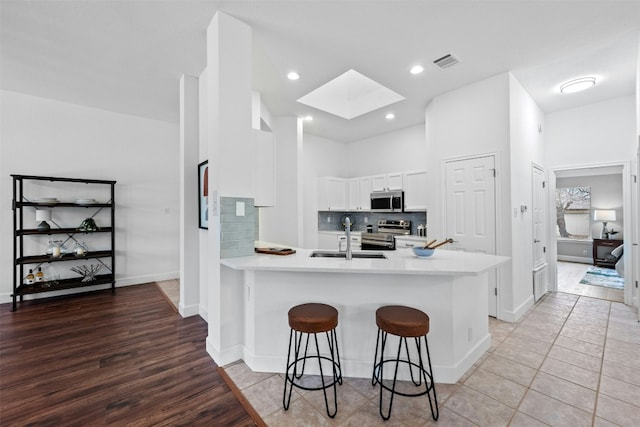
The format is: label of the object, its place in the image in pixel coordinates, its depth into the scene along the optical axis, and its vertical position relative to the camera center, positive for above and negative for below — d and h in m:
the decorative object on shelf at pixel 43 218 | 3.92 +0.00
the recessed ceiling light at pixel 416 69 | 3.19 +1.73
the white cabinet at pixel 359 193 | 5.76 +0.45
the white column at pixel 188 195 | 3.39 +0.27
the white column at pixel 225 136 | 2.32 +0.70
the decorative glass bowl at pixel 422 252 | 2.41 -0.34
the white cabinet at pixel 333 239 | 5.49 -0.50
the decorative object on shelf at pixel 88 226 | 4.18 -0.13
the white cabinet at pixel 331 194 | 5.80 +0.45
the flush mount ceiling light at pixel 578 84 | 3.47 +1.67
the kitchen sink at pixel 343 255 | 2.57 -0.39
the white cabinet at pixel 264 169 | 2.80 +0.49
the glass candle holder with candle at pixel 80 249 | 4.17 -0.50
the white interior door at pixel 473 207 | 3.42 +0.08
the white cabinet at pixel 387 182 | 5.14 +0.64
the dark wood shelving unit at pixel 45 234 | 3.75 -0.38
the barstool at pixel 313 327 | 1.82 -0.75
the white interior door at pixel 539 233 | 3.95 -0.32
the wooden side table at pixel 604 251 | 6.26 -0.92
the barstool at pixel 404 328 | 1.74 -0.74
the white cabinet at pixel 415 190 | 4.74 +0.42
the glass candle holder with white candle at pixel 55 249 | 4.02 -0.47
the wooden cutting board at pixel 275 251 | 2.62 -0.35
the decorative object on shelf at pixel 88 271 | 4.35 -0.87
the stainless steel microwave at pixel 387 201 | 5.03 +0.25
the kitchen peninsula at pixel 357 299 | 2.09 -0.68
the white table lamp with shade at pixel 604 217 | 6.60 -0.13
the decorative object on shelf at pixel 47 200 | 3.91 +0.26
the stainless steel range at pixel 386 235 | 4.66 -0.37
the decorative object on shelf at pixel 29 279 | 3.93 -0.88
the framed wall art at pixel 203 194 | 3.12 +0.26
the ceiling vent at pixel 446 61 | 2.96 +1.71
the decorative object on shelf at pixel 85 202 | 4.18 +0.24
